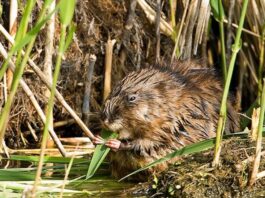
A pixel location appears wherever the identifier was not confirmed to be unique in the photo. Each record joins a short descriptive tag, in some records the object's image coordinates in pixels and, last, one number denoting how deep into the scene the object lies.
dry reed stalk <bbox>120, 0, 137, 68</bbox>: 11.77
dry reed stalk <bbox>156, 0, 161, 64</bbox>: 11.45
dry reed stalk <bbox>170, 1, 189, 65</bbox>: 10.93
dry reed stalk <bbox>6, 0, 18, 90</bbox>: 10.36
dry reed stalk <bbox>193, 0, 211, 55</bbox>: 10.92
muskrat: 9.23
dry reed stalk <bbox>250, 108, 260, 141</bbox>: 8.64
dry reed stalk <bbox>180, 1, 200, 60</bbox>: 11.11
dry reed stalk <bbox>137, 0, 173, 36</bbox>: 11.78
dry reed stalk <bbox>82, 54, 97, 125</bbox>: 11.34
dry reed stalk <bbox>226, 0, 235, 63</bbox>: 11.65
